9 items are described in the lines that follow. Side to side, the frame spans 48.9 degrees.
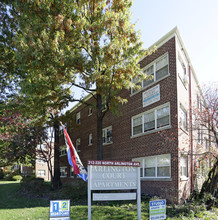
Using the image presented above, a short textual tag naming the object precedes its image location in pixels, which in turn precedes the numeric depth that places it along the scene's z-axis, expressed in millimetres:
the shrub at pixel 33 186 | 18703
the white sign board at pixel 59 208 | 5964
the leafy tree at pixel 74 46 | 11594
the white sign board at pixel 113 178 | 7070
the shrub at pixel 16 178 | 41162
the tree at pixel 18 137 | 20969
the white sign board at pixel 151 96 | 14872
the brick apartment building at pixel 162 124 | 13266
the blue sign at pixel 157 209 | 6652
